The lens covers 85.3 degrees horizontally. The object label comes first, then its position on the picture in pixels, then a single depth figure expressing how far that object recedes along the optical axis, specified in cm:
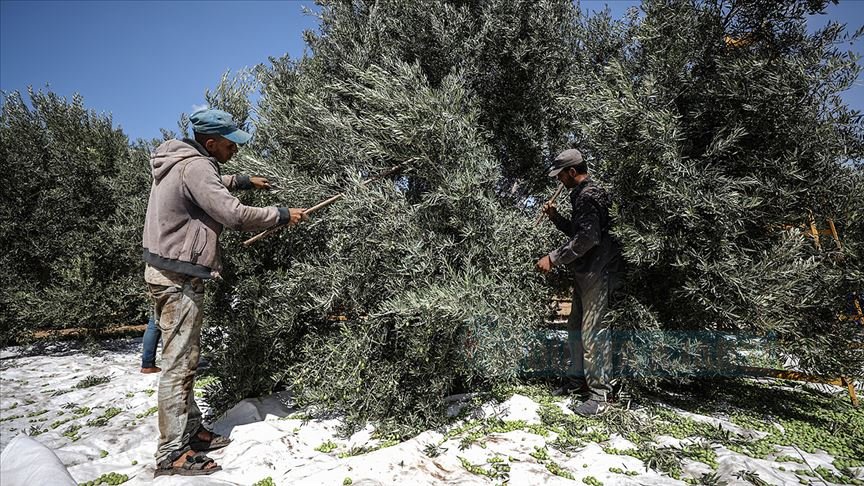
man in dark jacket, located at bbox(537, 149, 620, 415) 512
